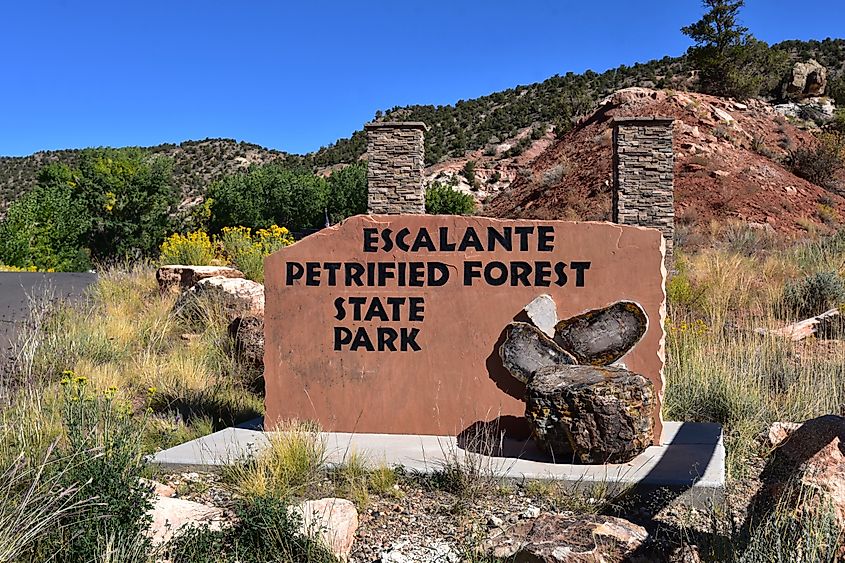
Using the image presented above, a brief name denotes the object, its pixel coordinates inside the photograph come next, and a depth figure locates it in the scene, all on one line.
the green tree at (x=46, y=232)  21.45
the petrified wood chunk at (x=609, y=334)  5.73
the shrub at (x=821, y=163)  26.98
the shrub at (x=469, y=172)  37.15
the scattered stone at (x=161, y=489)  4.62
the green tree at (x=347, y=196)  33.59
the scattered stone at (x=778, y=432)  5.93
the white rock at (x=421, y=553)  3.89
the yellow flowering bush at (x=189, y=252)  14.35
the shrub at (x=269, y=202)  33.16
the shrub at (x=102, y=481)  3.76
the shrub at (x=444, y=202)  29.42
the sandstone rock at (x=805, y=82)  39.50
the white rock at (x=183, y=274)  11.57
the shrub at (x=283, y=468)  4.68
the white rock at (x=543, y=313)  5.84
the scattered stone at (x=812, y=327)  9.39
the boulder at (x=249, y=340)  8.38
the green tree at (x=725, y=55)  33.84
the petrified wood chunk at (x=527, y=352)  5.73
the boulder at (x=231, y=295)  10.47
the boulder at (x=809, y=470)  3.31
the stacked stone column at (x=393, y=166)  15.91
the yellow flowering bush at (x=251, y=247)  13.40
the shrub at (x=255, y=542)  3.85
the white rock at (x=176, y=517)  4.04
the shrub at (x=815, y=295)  11.00
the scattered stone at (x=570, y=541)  3.32
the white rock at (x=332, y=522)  3.97
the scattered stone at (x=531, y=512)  4.47
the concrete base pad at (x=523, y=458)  4.76
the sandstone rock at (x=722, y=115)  28.86
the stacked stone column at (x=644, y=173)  15.29
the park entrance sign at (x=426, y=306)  5.83
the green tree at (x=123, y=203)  27.12
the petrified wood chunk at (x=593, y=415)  5.00
